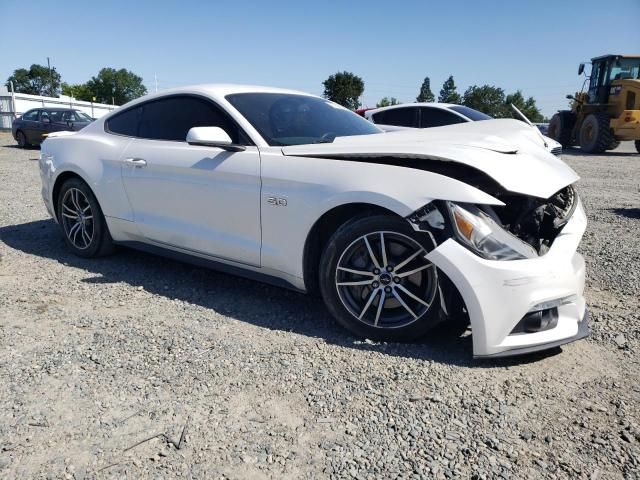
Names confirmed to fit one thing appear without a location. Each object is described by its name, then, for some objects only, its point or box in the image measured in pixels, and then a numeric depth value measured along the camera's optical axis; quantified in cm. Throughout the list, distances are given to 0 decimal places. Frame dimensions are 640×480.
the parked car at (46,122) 1688
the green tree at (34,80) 10656
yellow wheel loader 1552
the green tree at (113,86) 9906
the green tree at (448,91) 9156
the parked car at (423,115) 1014
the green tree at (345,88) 6481
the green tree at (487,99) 7262
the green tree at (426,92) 8788
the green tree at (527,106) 7739
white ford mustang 247
